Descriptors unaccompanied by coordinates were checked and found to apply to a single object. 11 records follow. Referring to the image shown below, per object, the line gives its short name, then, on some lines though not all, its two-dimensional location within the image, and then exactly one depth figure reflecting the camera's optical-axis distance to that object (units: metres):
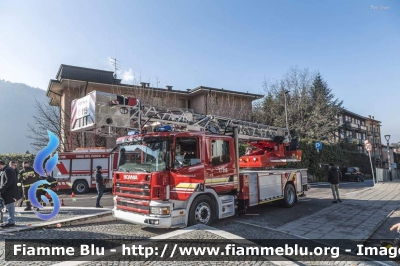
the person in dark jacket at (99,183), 10.78
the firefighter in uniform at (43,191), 10.16
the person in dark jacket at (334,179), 11.82
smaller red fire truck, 17.58
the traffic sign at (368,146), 18.24
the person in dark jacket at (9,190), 7.51
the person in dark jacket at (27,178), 10.09
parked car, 28.28
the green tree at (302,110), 29.89
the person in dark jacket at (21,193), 11.19
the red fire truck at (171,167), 6.69
